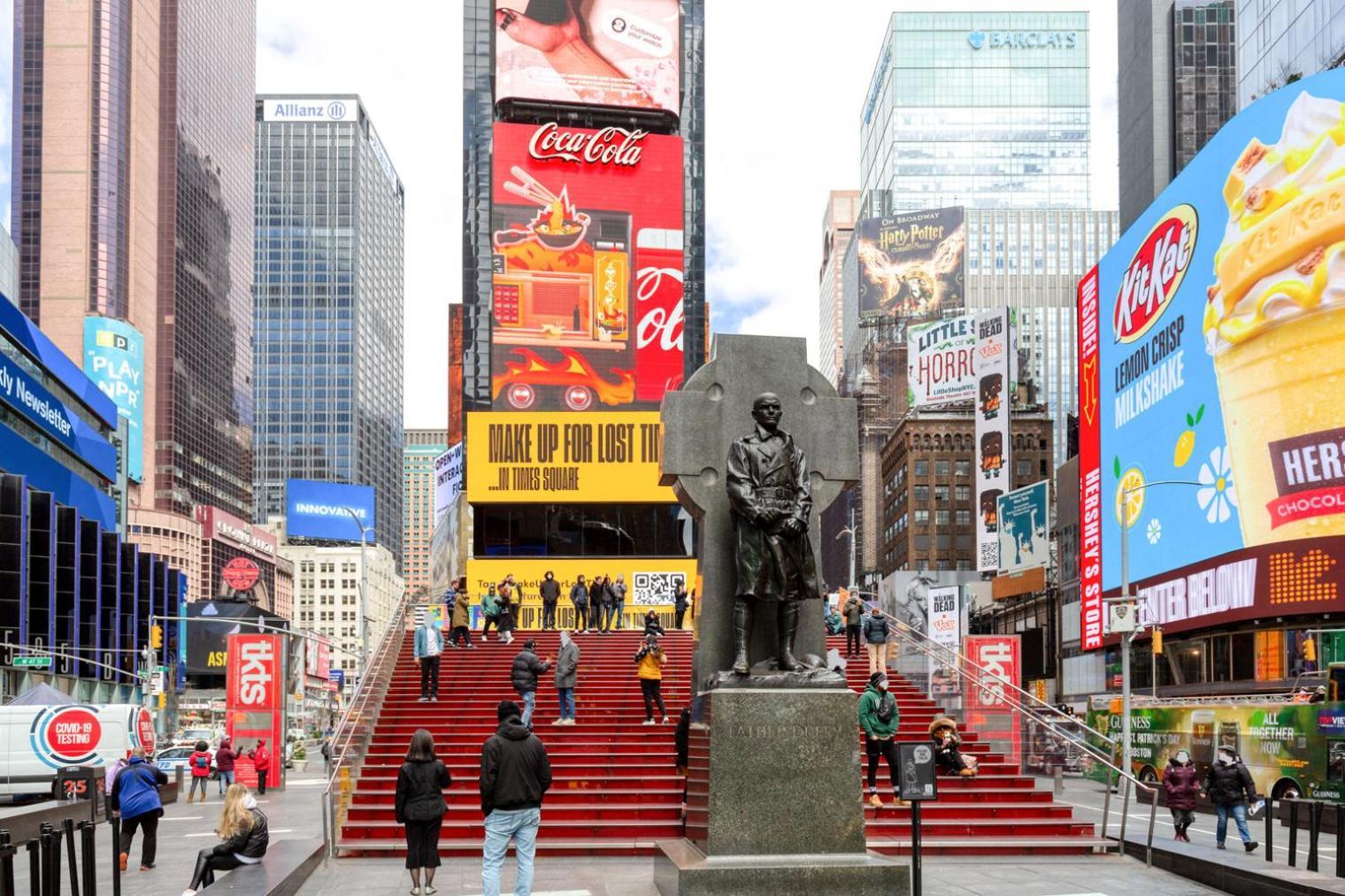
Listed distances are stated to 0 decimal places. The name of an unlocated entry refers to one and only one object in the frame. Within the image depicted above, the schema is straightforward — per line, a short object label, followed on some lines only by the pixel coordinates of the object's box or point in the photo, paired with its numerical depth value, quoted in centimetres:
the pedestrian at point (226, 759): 2817
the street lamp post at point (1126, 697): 2858
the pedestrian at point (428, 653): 2264
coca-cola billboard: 6072
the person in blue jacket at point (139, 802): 1619
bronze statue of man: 1226
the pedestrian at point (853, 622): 2636
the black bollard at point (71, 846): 1022
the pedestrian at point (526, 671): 2031
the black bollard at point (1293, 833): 1485
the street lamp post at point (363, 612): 5077
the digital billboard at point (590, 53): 6356
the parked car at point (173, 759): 4347
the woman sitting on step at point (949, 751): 1883
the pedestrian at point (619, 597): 3288
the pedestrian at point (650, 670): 2083
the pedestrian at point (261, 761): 2958
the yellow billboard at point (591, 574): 4762
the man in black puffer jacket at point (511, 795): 1106
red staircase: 1672
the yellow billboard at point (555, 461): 4834
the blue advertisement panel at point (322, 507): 12388
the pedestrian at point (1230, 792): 1917
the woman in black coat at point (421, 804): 1295
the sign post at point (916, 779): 1020
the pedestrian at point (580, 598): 3241
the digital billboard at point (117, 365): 15912
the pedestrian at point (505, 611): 2858
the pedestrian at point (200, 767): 3150
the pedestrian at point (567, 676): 2097
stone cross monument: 1345
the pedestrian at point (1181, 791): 1975
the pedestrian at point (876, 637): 2394
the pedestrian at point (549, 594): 3278
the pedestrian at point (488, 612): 3019
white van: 2947
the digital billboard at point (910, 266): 12069
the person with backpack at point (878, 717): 1748
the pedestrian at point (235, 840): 1211
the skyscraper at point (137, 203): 16350
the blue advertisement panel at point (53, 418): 6112
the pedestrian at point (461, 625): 2808
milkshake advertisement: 3722
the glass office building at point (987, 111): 18075
